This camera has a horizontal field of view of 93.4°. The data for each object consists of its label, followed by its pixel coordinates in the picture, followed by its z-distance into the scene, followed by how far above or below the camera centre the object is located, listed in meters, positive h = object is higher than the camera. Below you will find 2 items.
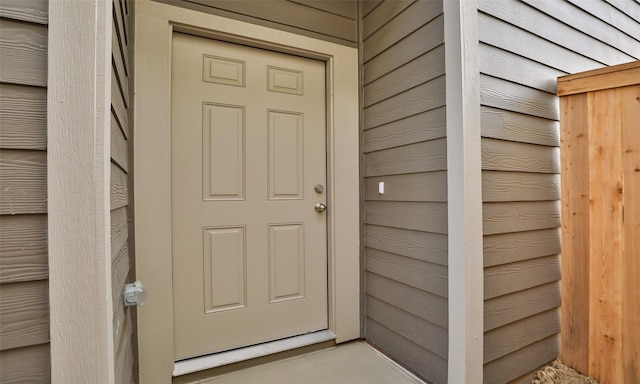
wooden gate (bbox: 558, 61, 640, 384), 1.45 -0.17
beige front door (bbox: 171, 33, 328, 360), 1.66 -0.01
